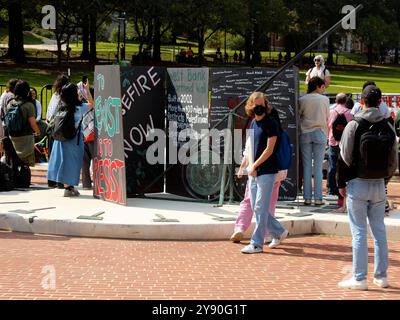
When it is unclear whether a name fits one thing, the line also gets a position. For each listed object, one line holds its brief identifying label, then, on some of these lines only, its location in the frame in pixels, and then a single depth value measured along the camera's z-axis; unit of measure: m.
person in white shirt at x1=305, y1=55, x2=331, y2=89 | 14.50
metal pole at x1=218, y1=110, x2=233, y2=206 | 12.06
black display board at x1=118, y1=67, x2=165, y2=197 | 12.35
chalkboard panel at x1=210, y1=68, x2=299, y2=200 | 12.16
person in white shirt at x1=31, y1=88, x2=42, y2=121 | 16.88
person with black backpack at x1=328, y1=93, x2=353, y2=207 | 12.58
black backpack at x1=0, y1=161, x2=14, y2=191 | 13.39
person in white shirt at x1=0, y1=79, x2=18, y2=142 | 14.16
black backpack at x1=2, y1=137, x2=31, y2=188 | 13.72
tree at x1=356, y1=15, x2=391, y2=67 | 74.31
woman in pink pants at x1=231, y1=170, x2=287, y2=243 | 9.95
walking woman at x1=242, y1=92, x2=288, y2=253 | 9.32
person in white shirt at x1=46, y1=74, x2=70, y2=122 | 13.35
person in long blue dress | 12.71
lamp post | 51.43
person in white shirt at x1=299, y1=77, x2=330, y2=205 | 12.08
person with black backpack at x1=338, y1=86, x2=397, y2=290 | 7.65
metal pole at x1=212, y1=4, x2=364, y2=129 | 11.64
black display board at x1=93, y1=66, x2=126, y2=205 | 12.06
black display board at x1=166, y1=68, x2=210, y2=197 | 12.49
